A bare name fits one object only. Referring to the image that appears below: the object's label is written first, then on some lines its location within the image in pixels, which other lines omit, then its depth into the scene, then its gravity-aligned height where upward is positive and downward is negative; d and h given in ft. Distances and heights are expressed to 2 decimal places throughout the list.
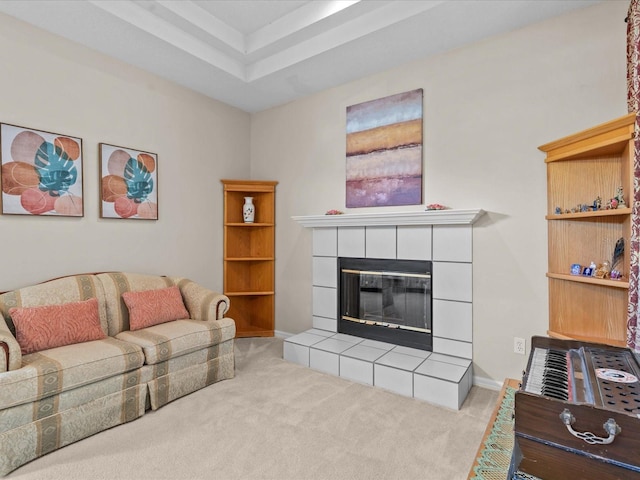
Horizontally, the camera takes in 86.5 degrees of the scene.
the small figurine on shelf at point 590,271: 7.01 -0.70
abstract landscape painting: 10.09 +2.68
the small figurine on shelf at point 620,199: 6.31 +0.72
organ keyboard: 2.63 -1.59
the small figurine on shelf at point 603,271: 6.81 -0.69
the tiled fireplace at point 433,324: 8.34 -2.41
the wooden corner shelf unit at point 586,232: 6.60 +0.11
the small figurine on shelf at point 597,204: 6.93 +0.68
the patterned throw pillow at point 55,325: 6.88 -1.87
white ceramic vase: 13.14 +1.05
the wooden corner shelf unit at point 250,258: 13.07 -0.80
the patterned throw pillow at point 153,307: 8.79 -1.87
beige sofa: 5.83 -2.59
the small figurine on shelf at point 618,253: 6.69 -0.31
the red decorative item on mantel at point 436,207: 9.33 +0.83
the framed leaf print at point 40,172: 7.98 +1.62
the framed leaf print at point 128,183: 9.70 +1.63
